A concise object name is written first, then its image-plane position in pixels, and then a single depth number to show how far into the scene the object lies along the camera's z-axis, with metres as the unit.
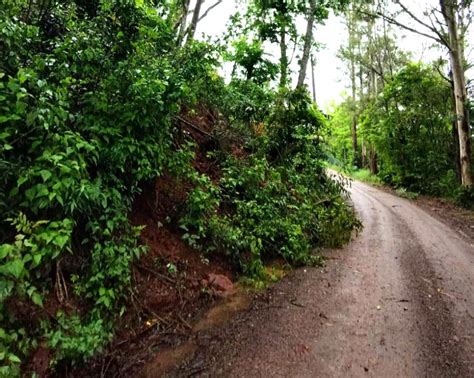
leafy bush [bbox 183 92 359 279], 5.40
